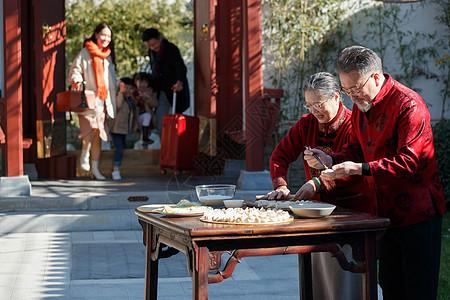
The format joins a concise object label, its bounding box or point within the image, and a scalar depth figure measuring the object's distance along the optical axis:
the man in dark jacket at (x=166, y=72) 7.79
